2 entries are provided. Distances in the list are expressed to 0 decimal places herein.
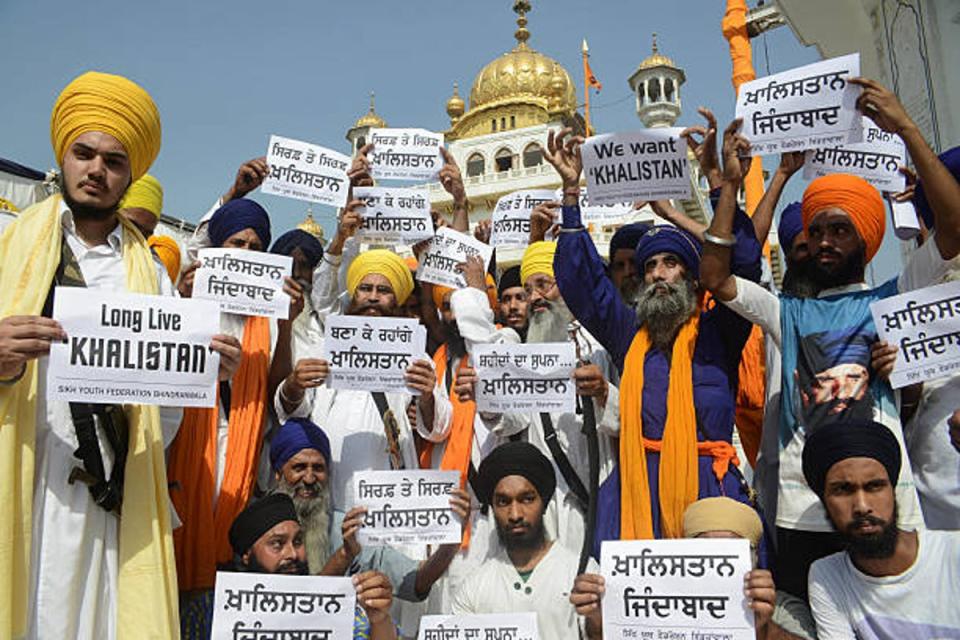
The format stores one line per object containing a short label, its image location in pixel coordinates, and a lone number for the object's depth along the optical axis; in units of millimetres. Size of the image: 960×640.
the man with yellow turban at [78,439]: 2695
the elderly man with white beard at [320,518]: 3895
